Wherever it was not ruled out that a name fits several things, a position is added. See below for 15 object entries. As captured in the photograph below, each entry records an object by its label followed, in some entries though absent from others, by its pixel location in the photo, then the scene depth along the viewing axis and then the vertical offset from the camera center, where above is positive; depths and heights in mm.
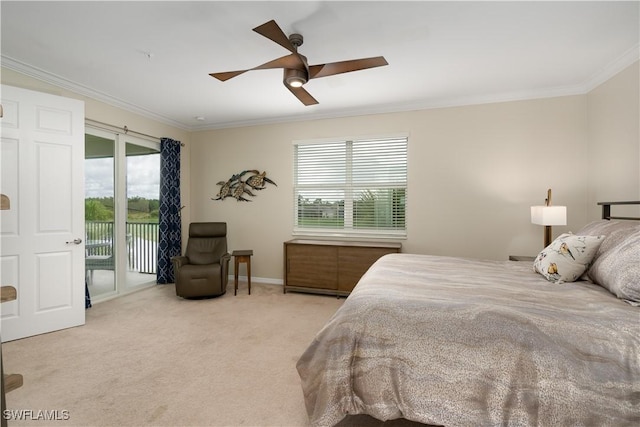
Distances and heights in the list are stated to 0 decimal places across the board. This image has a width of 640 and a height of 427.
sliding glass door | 4023 +51
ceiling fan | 2160 +1106
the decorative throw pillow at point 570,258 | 1978 -315
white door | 2782 +4
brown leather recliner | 4035 -739
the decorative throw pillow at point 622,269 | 1531 -323
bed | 1208 -626
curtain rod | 3802 +1149
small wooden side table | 4383 -691
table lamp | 3125 -39
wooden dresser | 4133 -723
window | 4449 +379
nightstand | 3414 -534
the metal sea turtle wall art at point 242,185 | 5020 +466
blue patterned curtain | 4777 +35
